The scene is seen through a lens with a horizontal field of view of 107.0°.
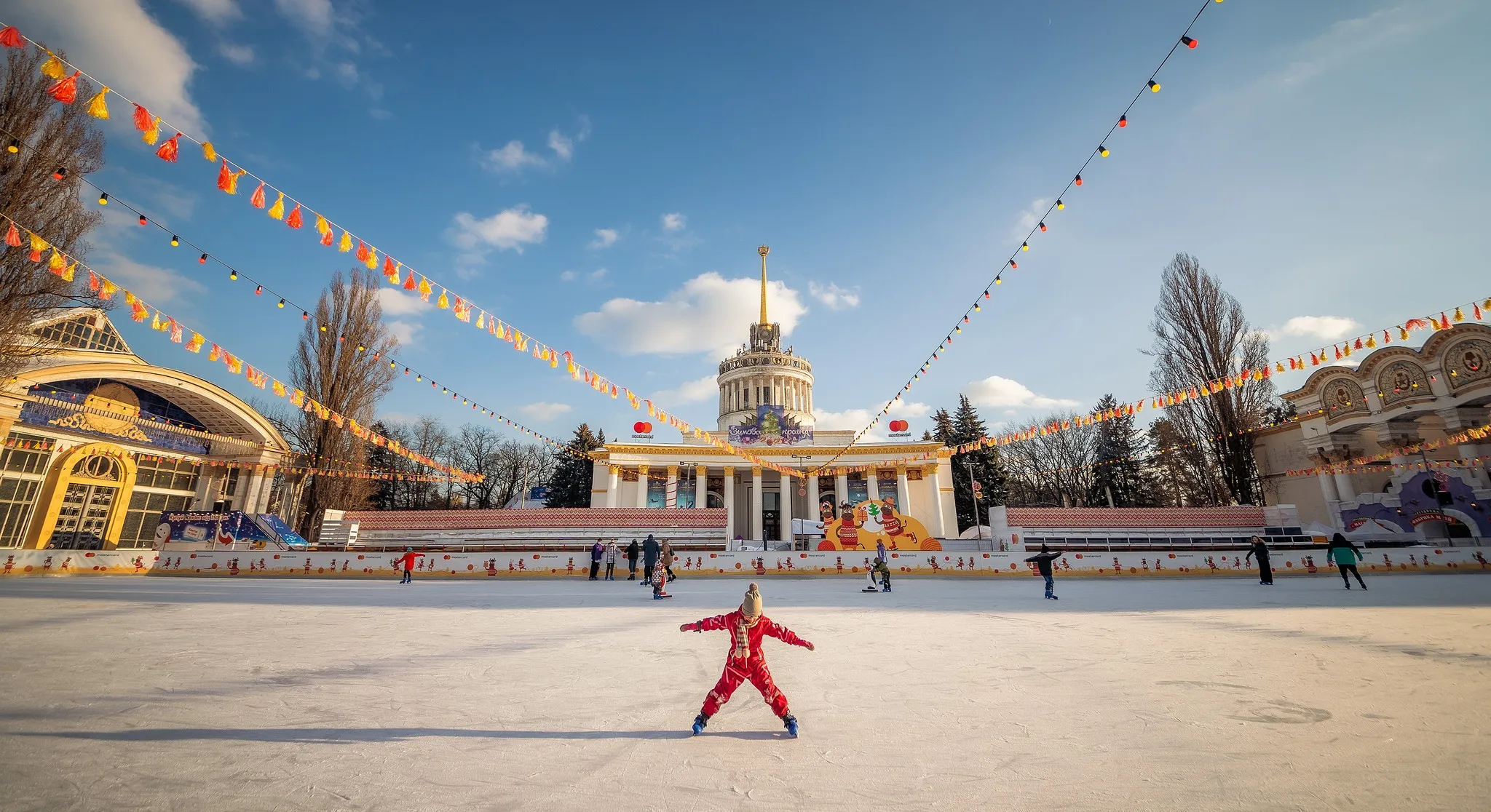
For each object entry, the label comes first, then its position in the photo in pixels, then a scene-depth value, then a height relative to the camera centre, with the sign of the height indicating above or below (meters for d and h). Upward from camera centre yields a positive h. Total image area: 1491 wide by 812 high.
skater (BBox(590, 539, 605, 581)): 19.97 -0.40
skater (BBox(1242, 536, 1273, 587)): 16.72 -0.45
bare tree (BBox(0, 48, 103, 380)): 14.14 +9.19
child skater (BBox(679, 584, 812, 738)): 4.45 -0.89
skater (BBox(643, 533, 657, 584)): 16.19 -0.30
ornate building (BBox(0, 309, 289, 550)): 21.12 +4.24
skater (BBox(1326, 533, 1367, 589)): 14.98 -0.21
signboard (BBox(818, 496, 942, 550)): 25.08 +0.68
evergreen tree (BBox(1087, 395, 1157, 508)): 41.12 +5.77
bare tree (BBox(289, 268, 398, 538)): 26.72 +8.03
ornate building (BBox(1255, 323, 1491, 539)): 25.12 +5.74
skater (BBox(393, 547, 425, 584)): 18.84 -0.56
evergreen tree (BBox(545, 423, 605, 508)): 49.97 +5.91
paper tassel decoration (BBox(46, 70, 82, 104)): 6.69 +5.44
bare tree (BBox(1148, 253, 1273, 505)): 28.62 +9.28
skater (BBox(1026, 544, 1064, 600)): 14.21 -0.49
